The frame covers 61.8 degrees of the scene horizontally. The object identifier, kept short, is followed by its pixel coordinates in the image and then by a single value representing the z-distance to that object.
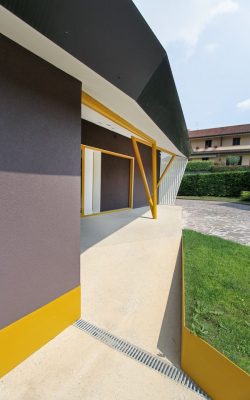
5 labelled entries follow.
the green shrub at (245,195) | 15.12
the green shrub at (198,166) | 21.20
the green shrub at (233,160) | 23.03
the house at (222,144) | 24.44
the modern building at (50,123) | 1.43
